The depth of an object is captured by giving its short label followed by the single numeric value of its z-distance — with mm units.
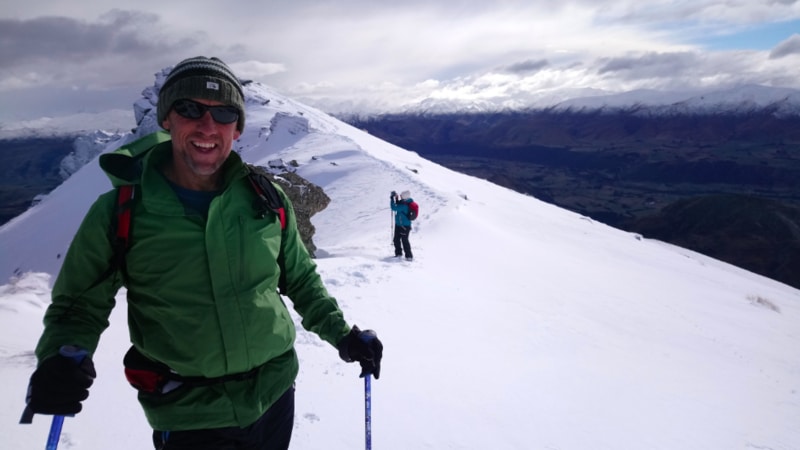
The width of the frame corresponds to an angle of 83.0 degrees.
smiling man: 2363
